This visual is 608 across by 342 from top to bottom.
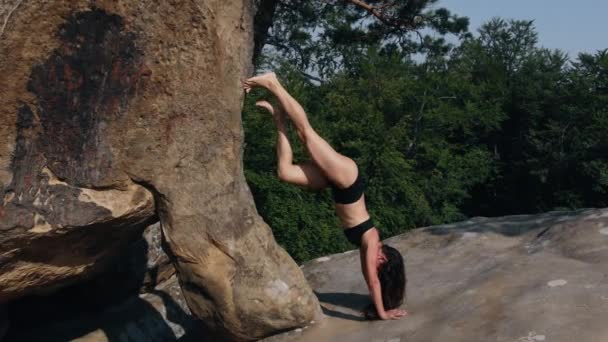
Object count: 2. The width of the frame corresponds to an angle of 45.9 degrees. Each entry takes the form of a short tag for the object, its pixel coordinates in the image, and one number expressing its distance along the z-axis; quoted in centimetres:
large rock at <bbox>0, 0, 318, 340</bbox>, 445
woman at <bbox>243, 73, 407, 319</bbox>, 529
